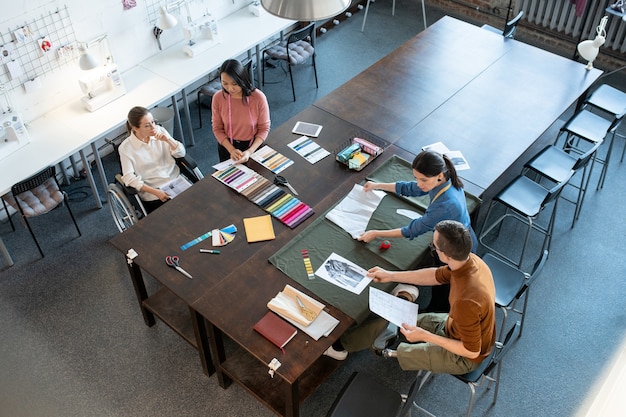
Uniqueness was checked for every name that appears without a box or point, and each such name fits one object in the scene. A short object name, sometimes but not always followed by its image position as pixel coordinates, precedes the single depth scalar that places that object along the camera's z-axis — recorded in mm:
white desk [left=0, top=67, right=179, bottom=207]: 4797
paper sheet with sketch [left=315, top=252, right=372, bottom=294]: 3672
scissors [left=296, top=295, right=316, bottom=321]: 3485
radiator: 6805
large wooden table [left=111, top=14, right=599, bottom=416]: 3643
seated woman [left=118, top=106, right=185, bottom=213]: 4434
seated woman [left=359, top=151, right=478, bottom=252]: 3592
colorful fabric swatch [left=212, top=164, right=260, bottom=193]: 4332
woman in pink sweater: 4477
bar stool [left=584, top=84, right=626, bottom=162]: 5398
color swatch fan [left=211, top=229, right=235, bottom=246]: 3926
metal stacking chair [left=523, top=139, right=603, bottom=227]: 4793
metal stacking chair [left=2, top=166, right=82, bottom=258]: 4680
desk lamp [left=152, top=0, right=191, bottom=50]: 5480
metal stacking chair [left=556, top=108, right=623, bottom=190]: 5207
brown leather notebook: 3393
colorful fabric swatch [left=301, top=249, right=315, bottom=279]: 3736
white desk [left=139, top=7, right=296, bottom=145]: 5723
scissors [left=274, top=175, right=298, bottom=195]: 4305
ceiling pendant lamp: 2775
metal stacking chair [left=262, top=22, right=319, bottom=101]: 6125
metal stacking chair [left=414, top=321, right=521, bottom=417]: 3479
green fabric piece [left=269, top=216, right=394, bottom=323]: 3588
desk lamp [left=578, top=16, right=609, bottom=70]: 5266
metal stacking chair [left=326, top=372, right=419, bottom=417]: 3381
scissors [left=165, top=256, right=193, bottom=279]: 3754
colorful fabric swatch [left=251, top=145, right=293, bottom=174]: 4469
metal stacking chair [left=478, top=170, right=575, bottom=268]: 4594
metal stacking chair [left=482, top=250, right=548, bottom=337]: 3881
